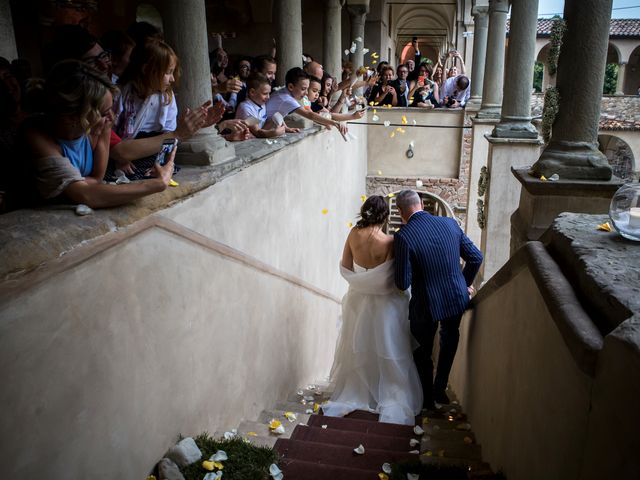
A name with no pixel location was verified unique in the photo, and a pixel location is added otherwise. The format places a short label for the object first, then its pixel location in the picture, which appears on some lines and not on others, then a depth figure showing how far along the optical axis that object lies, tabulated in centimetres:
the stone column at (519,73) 727
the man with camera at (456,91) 1310
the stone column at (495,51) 966
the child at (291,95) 552
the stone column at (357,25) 1307
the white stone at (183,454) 257
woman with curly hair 204
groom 415
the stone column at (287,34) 652
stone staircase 292
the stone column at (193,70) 339
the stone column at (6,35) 342
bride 459
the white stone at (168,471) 246
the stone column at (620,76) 2997
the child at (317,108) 614
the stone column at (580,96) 414
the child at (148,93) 301
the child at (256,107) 495
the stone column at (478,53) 1298
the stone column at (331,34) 959
